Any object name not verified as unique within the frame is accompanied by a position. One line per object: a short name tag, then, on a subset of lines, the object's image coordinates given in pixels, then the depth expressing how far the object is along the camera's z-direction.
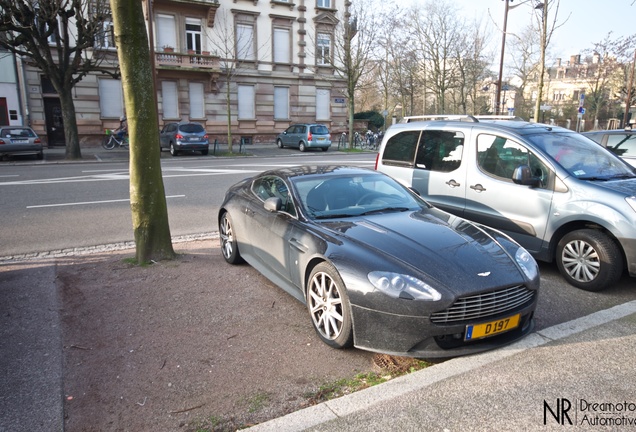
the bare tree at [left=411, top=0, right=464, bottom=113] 39.38
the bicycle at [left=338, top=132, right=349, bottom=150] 31.76
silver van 4.74
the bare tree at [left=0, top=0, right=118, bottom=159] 17.58
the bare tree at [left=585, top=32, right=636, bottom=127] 38.62
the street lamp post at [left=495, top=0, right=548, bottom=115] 25.09
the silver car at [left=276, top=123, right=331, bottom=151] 27.97
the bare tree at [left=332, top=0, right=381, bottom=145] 29.00
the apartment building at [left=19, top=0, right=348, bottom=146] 27.20
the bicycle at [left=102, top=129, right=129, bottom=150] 26.25
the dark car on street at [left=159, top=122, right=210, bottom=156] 23.67
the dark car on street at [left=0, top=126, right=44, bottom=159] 19.58
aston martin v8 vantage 3.29
